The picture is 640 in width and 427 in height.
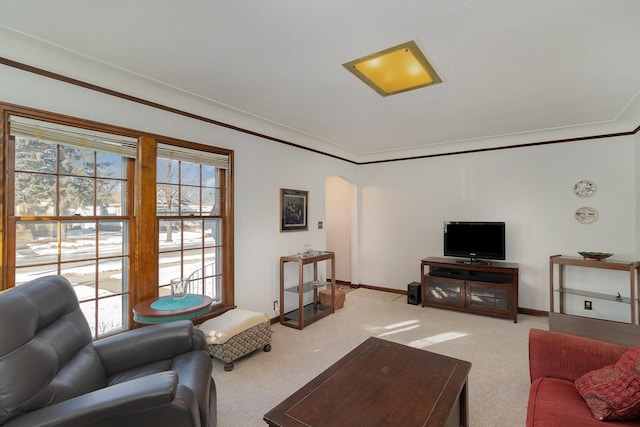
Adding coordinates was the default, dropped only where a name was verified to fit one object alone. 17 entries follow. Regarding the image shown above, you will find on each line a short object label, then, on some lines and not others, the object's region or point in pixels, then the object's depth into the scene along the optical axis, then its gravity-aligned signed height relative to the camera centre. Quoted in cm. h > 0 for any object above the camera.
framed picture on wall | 424 +11
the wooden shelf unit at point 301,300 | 394 -115
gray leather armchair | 127 -78
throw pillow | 142 -84
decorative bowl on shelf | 370 -46
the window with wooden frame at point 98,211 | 217 +5
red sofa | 148 -95
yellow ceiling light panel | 226 +118
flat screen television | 445 -34
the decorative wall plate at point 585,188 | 405 +39
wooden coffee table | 148 -95
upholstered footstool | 281 -110
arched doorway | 620 -12
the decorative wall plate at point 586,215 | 403 +3
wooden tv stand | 415 -98
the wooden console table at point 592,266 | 346 -76
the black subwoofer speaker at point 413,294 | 486 -121
